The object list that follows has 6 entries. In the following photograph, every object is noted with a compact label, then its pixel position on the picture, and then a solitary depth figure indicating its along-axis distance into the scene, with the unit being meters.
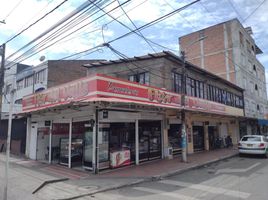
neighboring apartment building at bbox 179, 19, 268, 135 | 32.88
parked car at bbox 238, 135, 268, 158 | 16.00
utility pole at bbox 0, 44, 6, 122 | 12.39
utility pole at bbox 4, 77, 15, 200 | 6.27
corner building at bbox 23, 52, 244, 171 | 11.19
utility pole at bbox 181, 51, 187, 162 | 13.60
